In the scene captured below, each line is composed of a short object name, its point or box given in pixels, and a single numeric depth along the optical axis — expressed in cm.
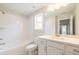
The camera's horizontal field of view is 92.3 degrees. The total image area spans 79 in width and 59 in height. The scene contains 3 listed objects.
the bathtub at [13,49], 200
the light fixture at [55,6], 199
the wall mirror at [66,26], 195
